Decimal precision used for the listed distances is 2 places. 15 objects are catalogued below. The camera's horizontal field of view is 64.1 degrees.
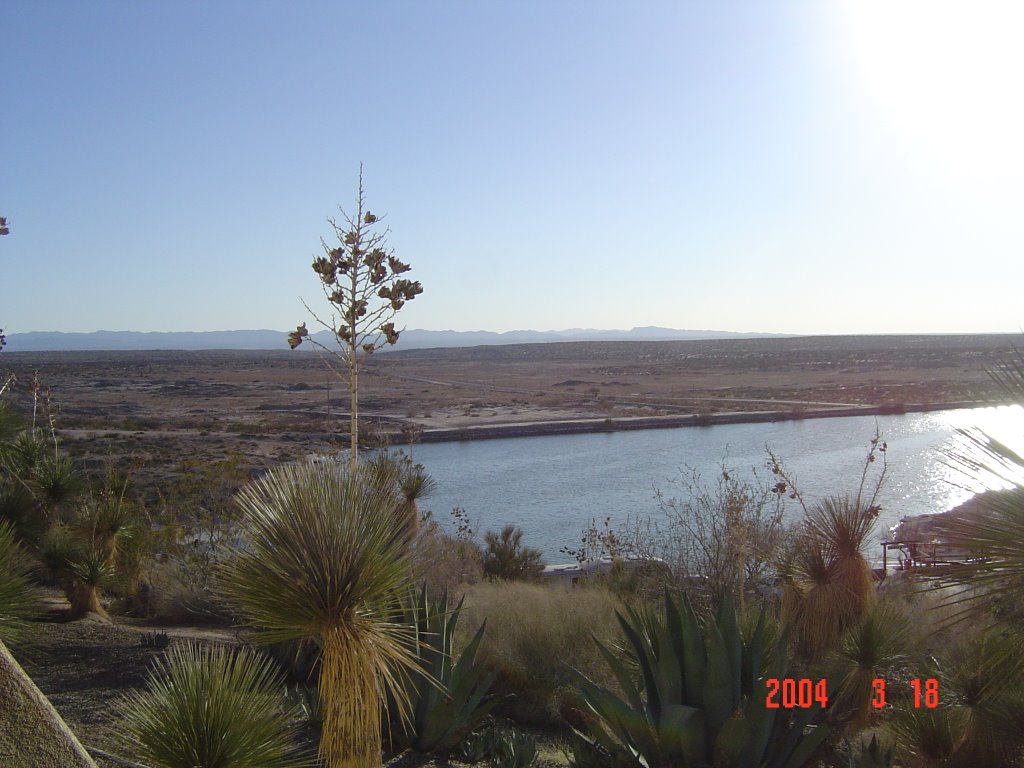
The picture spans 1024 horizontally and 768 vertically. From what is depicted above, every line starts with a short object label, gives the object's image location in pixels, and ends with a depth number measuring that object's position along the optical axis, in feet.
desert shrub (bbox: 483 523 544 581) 37.83
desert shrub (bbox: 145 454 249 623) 28.12
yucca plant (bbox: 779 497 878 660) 18.17
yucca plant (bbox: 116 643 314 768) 10.44
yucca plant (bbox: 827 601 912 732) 16.87
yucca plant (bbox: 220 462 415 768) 10.89
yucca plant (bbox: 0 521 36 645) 17.24
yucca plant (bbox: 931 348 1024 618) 9.95
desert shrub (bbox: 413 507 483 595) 27.36
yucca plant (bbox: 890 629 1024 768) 14.02
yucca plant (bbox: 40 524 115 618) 24.44
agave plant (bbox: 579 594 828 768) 12.21
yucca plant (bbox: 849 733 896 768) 12.29
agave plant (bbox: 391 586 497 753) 15.31
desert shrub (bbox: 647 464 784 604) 23.71
